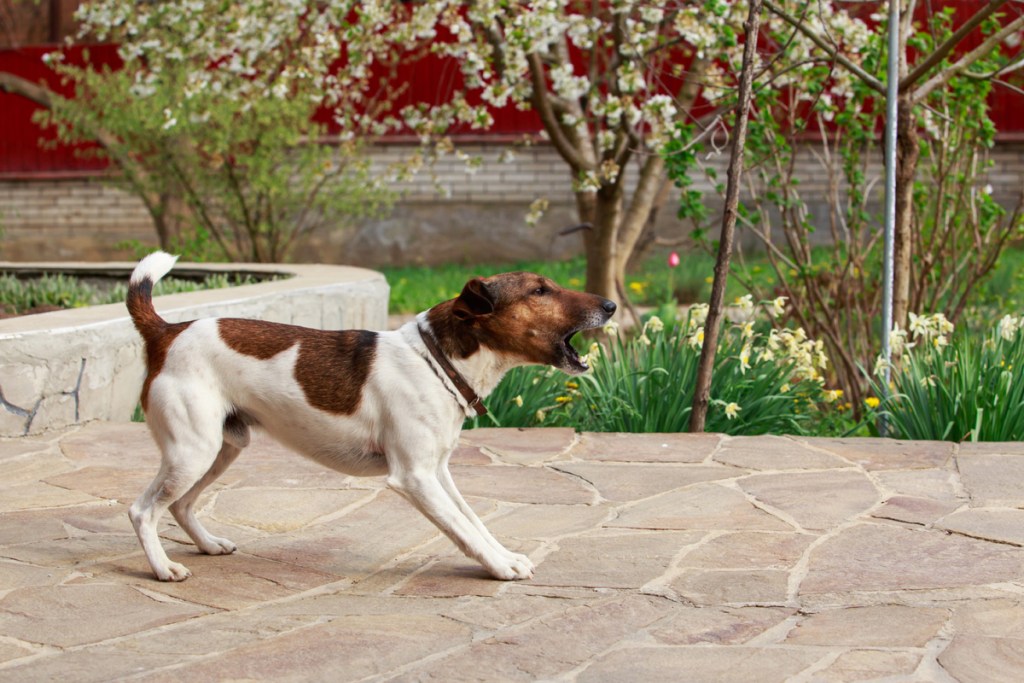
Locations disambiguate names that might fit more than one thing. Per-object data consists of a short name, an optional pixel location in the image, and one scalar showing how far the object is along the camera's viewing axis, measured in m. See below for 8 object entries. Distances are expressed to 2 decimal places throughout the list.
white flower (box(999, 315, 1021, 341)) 6.67
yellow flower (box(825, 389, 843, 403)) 7.05
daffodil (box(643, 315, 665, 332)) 6.90
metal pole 6.75
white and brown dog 4.09
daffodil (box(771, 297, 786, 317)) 6.77
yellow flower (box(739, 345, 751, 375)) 6.60
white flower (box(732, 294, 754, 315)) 6.83
